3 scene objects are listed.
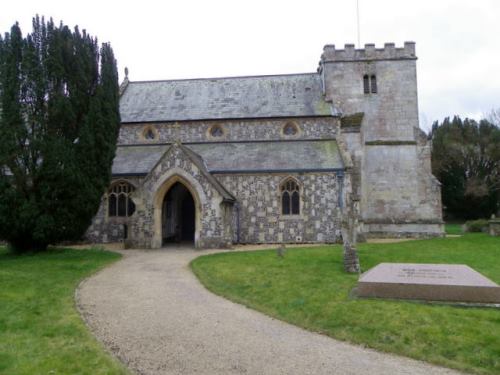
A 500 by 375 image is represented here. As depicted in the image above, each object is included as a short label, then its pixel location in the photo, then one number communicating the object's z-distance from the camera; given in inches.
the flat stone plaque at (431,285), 309.7
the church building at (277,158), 786.2
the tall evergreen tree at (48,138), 615.8
